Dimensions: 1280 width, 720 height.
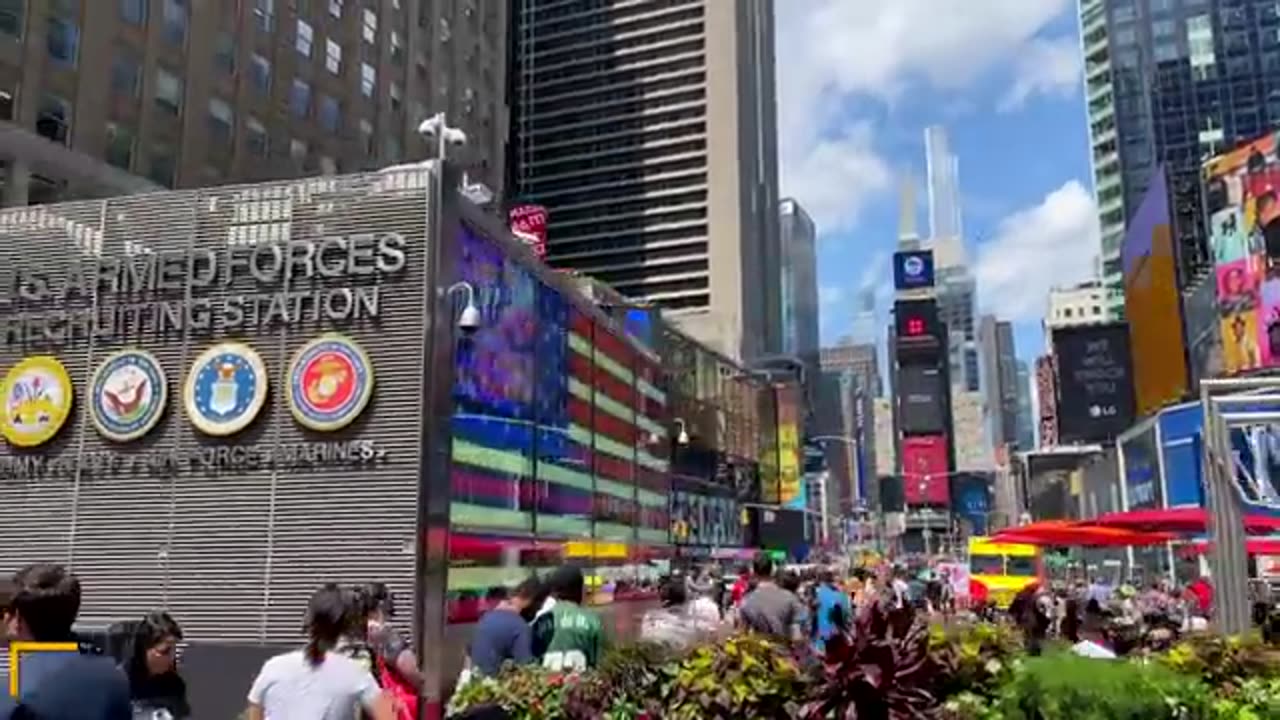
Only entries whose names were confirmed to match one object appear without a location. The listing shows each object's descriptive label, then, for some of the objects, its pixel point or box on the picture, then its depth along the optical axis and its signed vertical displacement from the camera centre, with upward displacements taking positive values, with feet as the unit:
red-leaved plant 18.33 -1.97
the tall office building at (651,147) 474.90 +174.51
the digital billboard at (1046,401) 374.43 +53.10
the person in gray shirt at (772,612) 35.22 -1.83
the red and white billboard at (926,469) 501.15 +35.87
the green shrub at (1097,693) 17.39 -2.20
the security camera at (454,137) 52.34 +19.40
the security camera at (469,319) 39.09 +8.00
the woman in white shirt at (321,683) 16.25 -1.78
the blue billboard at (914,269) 561.43 +136.44
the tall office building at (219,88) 116.16 +57.39
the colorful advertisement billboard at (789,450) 291.17 +25.84
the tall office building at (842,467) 604.49 +45.72
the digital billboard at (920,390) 517.14 +72.57
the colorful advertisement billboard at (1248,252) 134.92 +35.91
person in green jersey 26.99 -1.82
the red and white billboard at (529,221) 149.28 +43.97
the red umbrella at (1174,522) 59.57 +1.45
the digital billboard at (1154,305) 173.17 +38.98
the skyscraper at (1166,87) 414.41 +172.43
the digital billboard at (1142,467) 141.18 +10.65
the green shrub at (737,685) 20.10 -2.30
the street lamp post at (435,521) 37.88 +1.19
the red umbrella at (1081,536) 65.82 +0.80
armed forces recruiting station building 39.75 +5.67
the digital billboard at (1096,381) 217.15 +31.84
